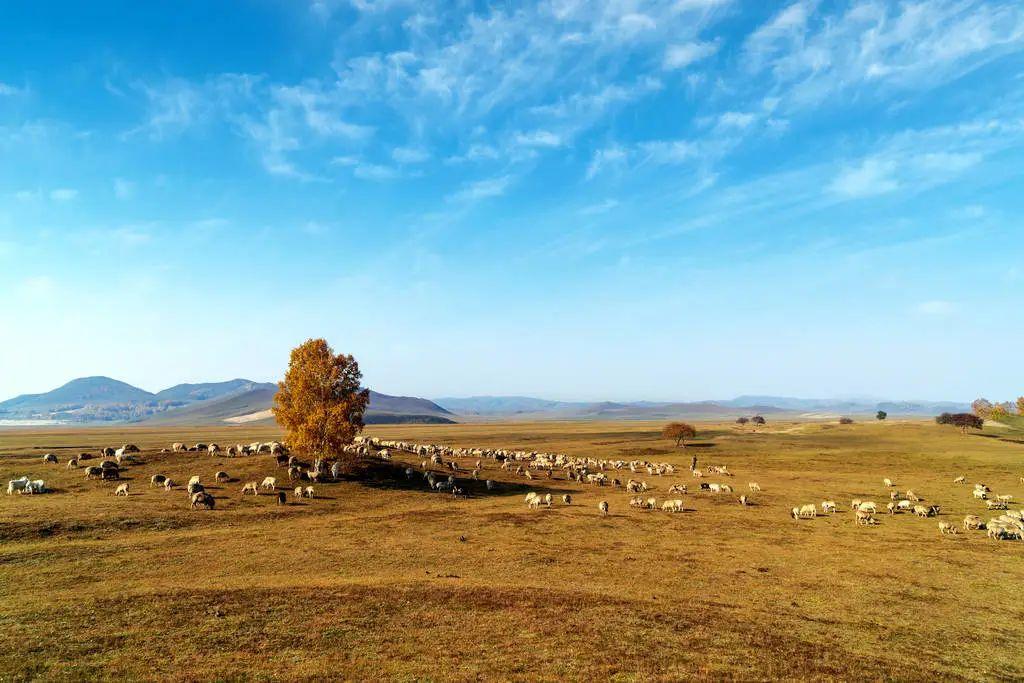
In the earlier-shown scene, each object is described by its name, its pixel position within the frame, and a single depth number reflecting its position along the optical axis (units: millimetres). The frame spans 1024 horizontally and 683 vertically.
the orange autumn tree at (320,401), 52594
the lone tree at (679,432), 108500
